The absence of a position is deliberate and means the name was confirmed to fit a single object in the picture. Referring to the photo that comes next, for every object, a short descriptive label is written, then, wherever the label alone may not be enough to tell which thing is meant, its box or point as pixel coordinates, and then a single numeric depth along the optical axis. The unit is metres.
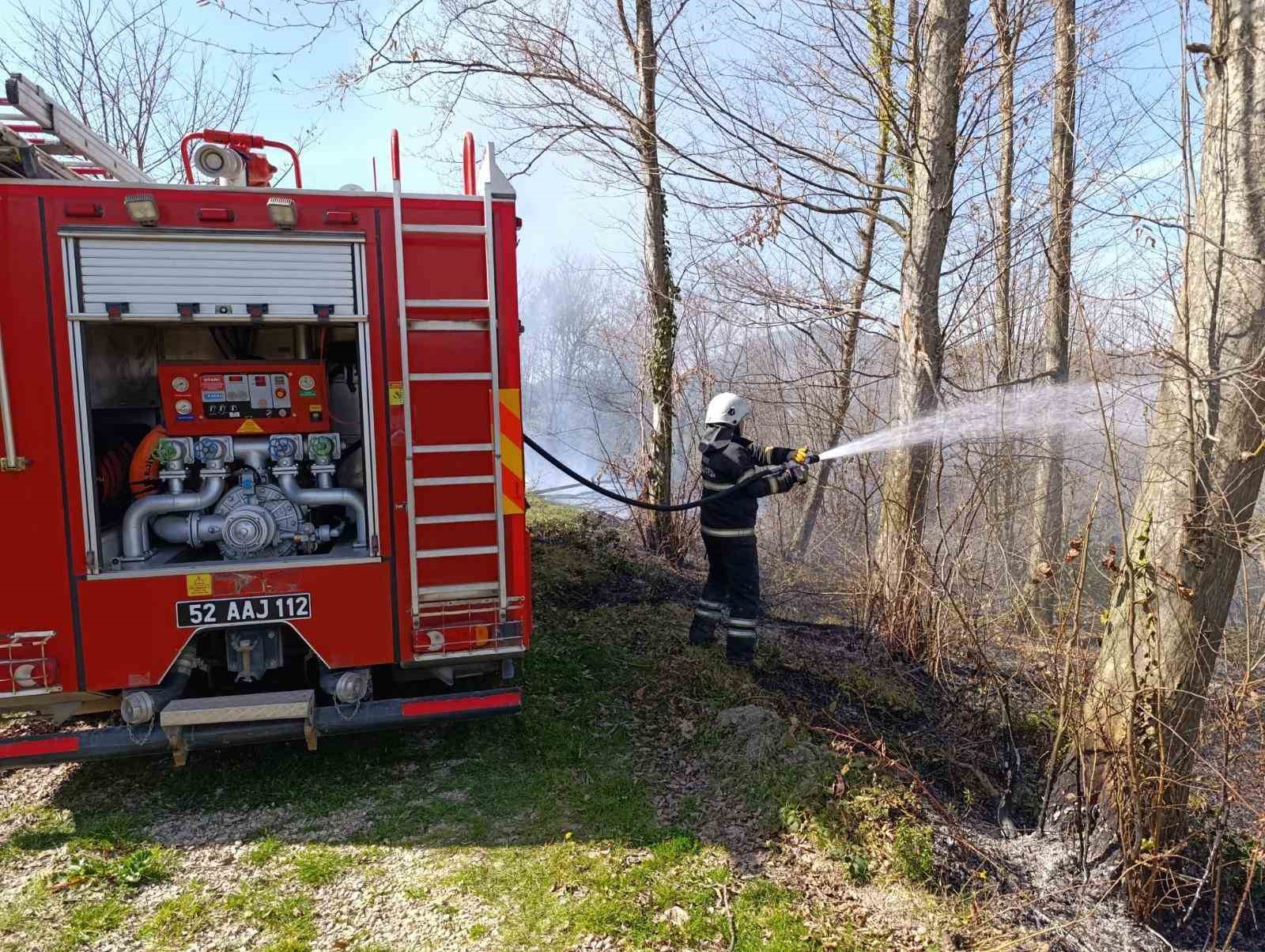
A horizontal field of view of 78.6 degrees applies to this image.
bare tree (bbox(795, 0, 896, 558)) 7.47
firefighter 5.98
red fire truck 3.82
